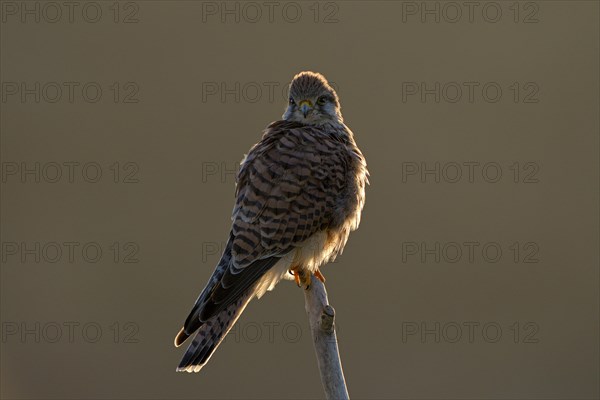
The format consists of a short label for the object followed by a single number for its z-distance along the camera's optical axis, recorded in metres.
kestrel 6.54
